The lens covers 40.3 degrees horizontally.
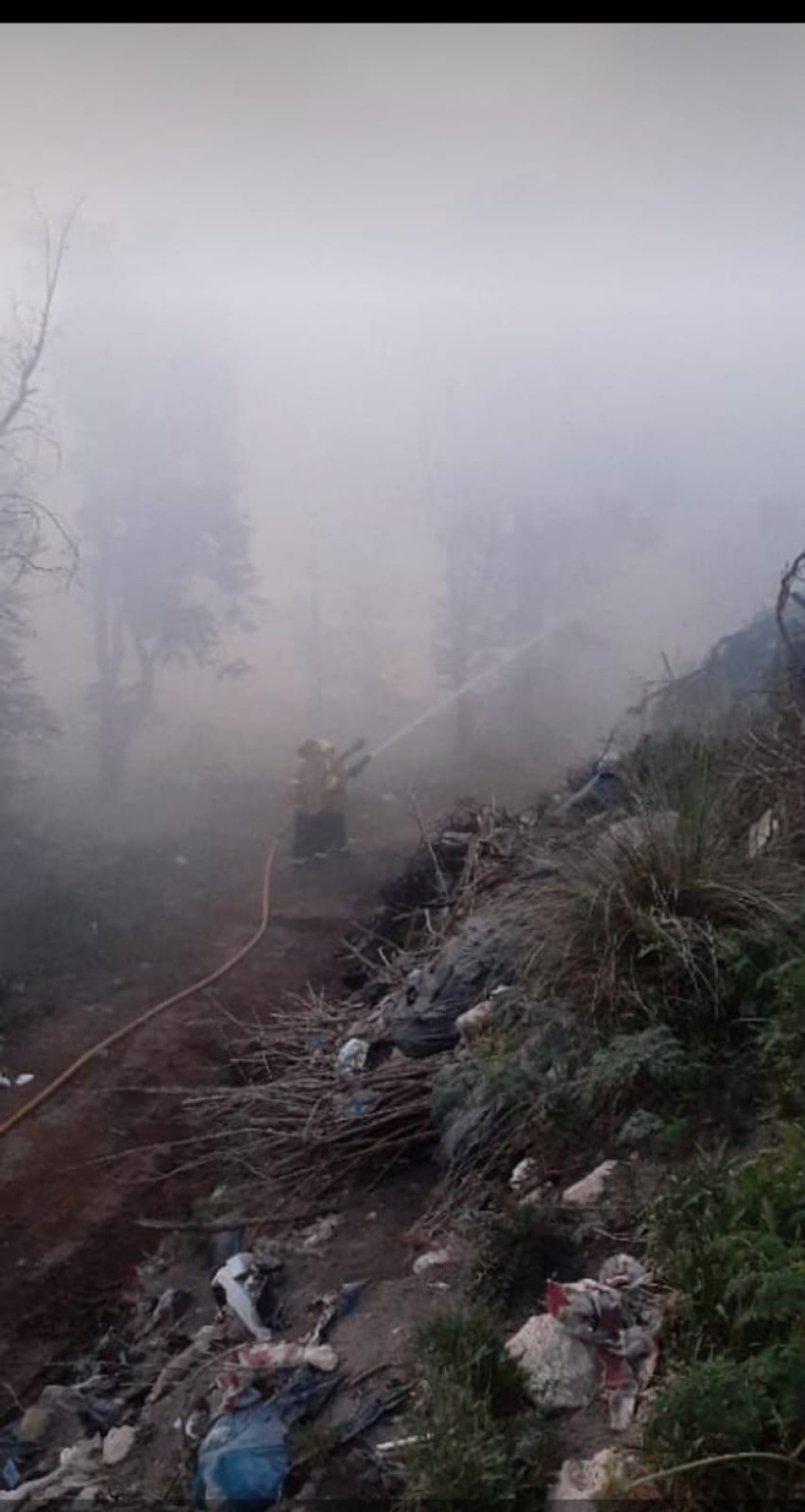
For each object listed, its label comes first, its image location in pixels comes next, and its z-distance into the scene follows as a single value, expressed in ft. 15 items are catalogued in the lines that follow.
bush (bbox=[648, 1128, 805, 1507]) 7.92
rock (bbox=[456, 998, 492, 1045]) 17.97
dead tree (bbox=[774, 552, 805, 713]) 23.88
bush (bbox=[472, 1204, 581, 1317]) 11.78
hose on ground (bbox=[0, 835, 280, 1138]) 23.09
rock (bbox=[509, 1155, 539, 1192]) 14.10
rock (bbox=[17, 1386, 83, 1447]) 13.25
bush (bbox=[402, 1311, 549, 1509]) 8.57
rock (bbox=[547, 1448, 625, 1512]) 8.42
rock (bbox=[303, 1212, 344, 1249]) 15.62
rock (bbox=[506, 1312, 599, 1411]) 9.97
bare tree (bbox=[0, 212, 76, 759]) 41.52
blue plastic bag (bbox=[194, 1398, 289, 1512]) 10.17
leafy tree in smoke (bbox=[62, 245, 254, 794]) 62.44
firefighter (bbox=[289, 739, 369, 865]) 44.88
